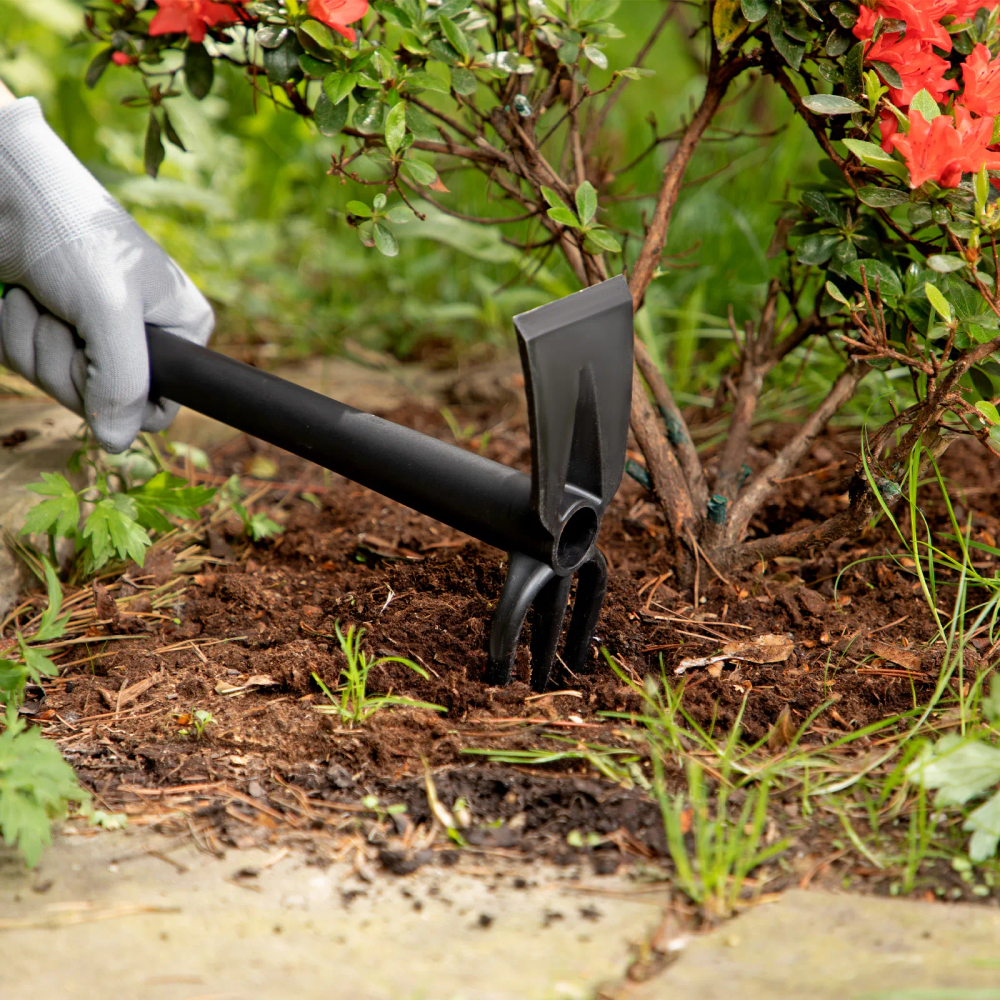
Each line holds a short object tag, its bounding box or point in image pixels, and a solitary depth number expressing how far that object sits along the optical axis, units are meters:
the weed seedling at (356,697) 1.68
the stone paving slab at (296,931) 1.53
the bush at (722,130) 1.67
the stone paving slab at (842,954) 1.52
